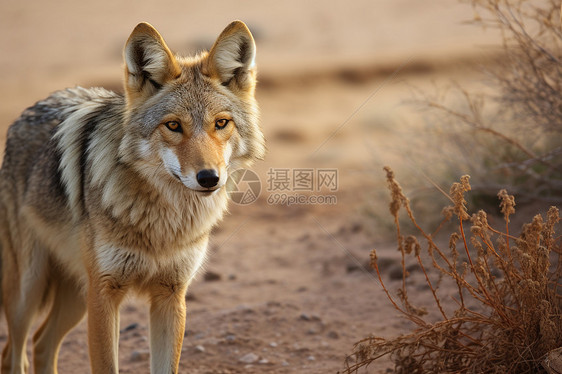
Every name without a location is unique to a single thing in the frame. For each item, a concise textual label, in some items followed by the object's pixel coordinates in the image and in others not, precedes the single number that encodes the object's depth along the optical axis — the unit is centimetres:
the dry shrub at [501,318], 702
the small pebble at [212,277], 1440
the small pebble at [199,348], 1025
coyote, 775
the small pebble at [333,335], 1070
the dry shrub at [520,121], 1082
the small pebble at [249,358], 984
